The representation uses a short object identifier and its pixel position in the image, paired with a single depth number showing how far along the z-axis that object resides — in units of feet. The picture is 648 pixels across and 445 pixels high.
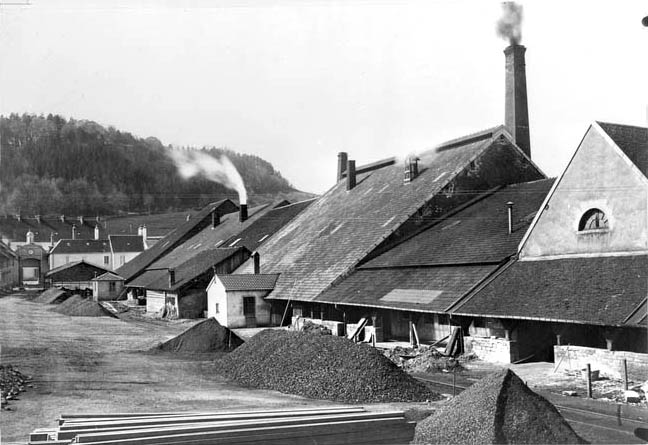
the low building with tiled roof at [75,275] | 230.89
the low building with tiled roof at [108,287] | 193.77
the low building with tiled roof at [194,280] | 132.87
